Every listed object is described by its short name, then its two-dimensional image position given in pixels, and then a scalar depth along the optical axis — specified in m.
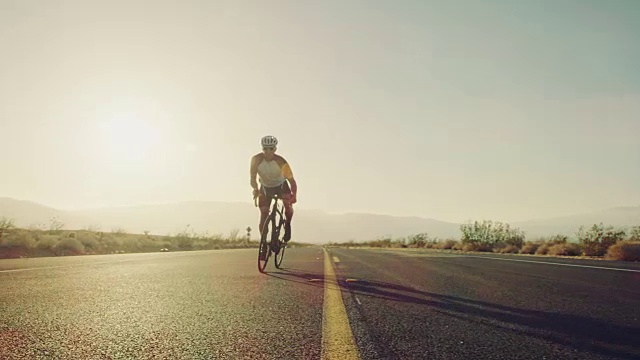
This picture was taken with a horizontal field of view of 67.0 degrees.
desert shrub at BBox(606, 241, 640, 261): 15.91
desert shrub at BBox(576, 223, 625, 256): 19.25
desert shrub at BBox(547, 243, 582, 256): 19.97
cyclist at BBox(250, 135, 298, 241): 8.59
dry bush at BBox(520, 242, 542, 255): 23.32
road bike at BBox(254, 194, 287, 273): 8.64
